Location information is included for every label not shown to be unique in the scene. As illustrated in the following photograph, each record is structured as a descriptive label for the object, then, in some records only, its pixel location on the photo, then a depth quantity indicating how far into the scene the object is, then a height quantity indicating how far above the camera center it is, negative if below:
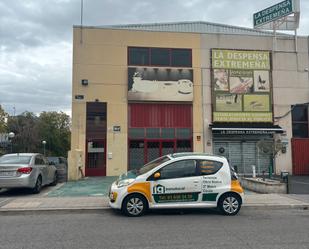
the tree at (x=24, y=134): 38.40 +1.43
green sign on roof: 16.00 +8.97
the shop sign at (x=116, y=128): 15.12 +0.95
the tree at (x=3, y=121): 35.81 +3.49
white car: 6.29 -1.18
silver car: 8.56 -1.05
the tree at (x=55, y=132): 47.23 +2.23
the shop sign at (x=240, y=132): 15.04 +0.69
